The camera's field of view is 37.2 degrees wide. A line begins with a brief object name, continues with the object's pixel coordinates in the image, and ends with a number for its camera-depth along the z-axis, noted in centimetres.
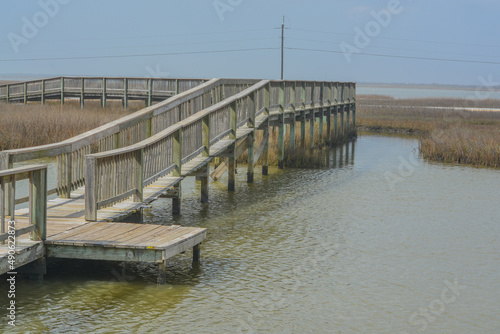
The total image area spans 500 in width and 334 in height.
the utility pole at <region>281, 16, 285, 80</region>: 6269
